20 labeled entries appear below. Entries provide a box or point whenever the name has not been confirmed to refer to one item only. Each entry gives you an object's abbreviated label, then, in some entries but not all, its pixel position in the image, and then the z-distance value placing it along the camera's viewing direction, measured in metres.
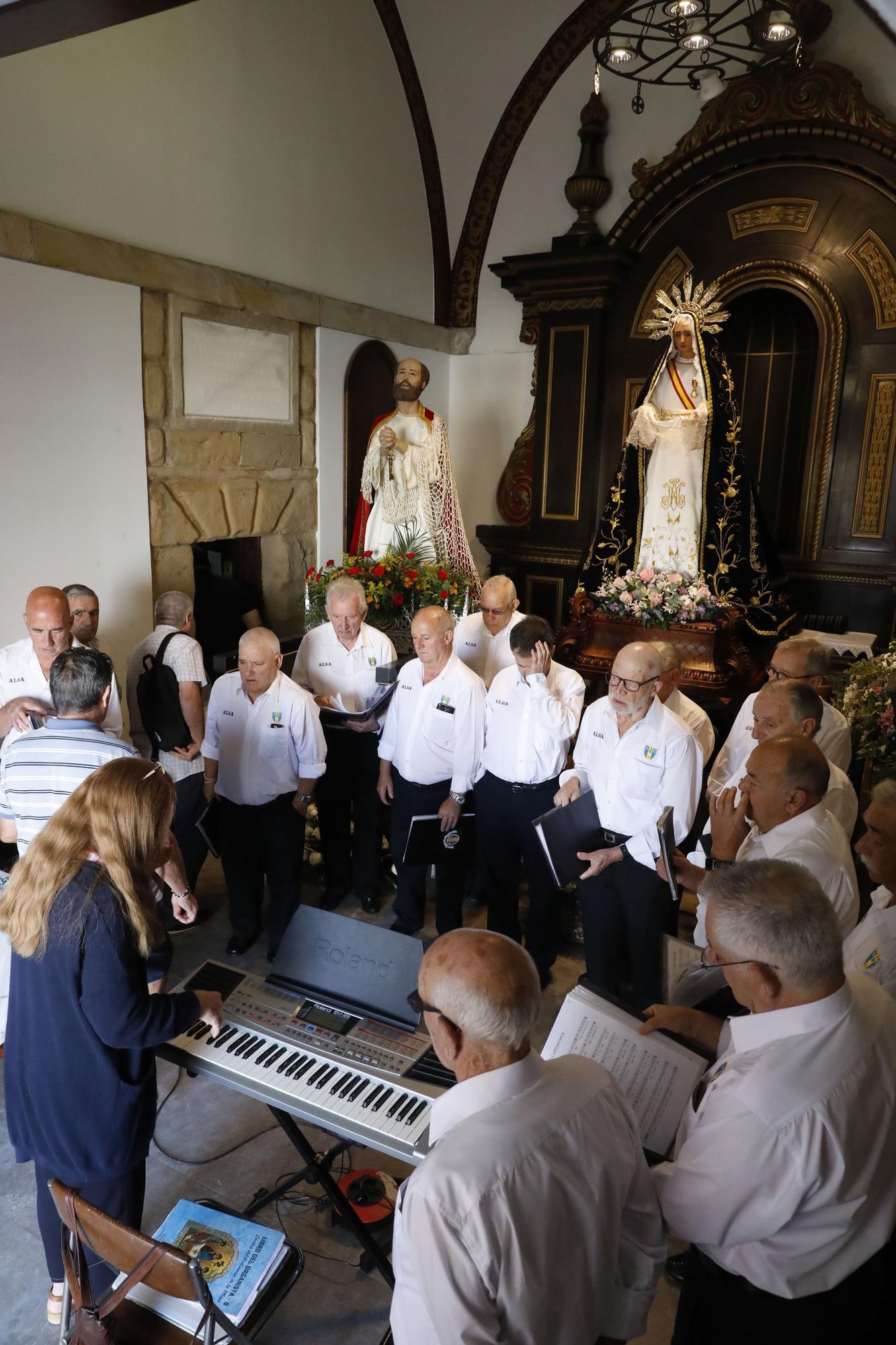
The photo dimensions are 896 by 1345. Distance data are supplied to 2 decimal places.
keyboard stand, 2.70
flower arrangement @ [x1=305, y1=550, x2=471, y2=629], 6.18
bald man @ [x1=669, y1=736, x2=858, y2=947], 2.76
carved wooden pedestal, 6.95
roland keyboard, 2.40
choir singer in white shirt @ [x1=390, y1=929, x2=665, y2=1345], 1.54
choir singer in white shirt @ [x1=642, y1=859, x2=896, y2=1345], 1.79
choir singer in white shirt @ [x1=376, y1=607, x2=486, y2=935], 4.56
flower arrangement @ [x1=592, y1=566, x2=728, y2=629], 7.01
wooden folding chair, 1.87
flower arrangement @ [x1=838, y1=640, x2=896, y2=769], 4.37
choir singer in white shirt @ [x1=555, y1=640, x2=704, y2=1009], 3.70
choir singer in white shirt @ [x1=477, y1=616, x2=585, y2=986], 4.38
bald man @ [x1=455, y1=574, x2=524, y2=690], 5.61
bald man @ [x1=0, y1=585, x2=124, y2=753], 4.19
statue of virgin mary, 7.20
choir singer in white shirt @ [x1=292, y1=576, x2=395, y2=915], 5.23
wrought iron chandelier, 5.99
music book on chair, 2.24
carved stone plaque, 6.81
